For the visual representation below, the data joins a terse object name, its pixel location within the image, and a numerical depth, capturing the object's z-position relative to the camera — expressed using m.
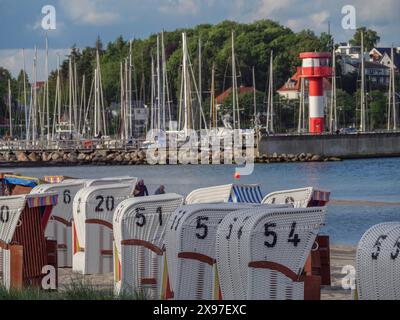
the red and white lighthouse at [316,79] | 97.75
